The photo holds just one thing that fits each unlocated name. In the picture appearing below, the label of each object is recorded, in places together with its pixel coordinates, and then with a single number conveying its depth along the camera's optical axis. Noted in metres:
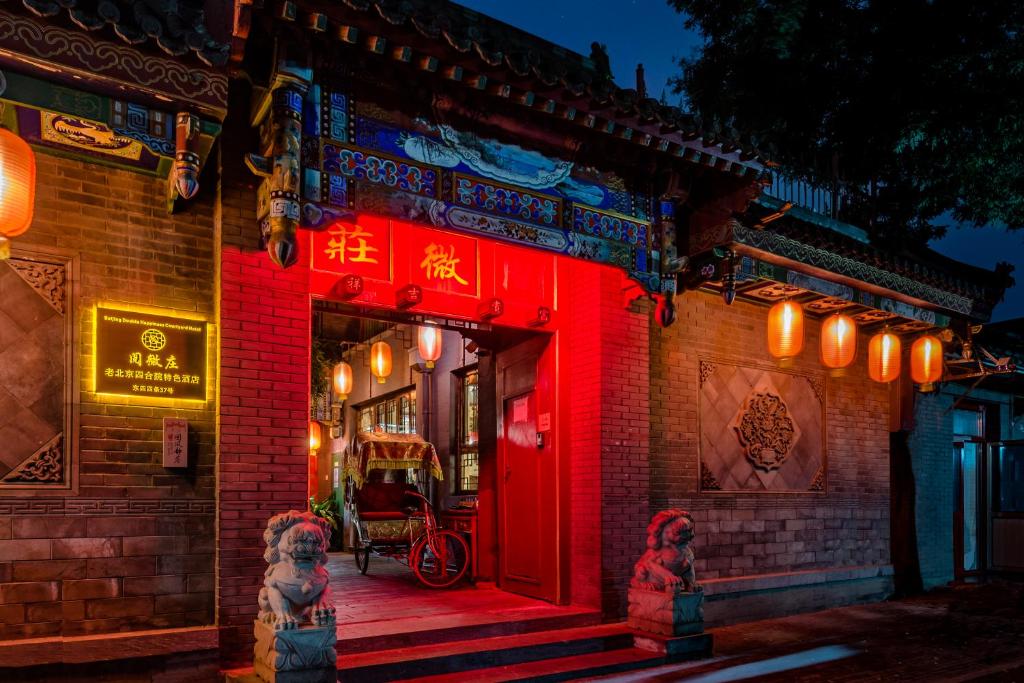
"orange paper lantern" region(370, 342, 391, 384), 11.87
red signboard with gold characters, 7.15
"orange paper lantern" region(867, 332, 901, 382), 10.09
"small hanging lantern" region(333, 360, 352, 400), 13.76
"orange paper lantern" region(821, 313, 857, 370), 9.41
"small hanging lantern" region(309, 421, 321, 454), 16.70
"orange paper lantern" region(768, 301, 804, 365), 9.05
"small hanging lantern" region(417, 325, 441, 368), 9.53
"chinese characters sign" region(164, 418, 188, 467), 5.67
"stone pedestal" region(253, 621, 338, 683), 5.11
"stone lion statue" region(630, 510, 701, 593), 7.21
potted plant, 16.31
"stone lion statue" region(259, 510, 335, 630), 5.21
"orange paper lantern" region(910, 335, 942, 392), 10.62
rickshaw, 10.26
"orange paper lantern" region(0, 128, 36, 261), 4.54
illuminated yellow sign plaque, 5.56
